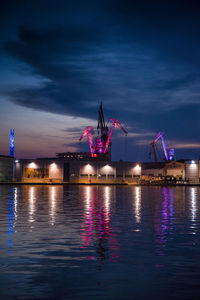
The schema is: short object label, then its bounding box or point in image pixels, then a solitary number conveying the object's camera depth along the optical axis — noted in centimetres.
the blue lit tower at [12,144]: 16200
